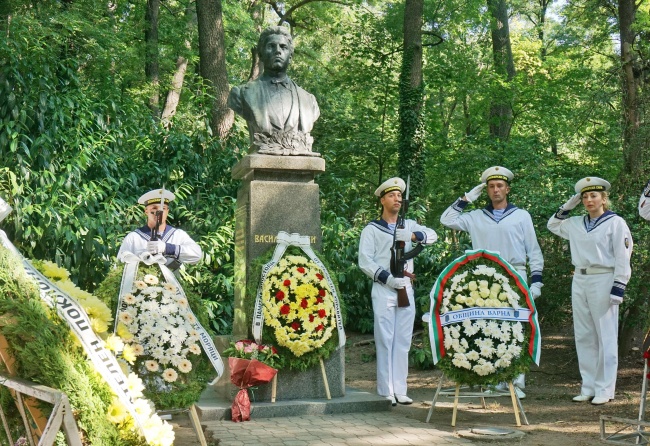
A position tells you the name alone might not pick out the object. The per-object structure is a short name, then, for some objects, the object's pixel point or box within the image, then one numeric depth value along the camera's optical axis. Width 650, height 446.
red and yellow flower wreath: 7.52
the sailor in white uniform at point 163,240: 7.21
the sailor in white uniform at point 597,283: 8.03
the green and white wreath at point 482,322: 6.93
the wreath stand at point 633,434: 5.83
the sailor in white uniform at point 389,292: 8.17
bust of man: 8.14
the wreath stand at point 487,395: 6.92
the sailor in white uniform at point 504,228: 8.48
